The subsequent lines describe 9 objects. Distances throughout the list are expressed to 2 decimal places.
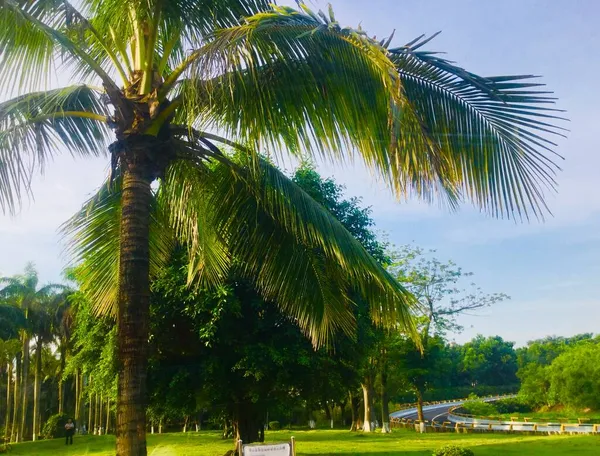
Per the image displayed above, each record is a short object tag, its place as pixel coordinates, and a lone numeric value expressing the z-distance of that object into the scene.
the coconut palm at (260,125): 5.48
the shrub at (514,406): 55.41
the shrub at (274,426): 42.10
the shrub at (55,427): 36.50
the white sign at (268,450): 6.72
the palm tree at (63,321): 38.53
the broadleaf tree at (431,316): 34.90
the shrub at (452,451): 13.85
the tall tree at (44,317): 38.59
